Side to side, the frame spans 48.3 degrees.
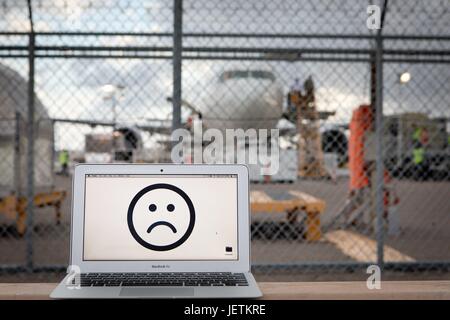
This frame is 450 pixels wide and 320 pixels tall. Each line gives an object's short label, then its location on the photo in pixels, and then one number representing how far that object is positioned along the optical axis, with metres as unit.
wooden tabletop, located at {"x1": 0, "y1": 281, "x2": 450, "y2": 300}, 1.47
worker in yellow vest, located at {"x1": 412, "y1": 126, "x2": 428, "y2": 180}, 18.97
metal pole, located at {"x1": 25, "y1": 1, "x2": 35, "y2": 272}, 5.02
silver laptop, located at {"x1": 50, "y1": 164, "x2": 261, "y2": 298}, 1.70
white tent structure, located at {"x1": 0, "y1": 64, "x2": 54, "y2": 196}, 7.59
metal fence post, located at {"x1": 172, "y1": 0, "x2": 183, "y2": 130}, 4.32
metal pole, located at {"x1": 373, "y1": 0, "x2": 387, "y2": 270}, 5.06
